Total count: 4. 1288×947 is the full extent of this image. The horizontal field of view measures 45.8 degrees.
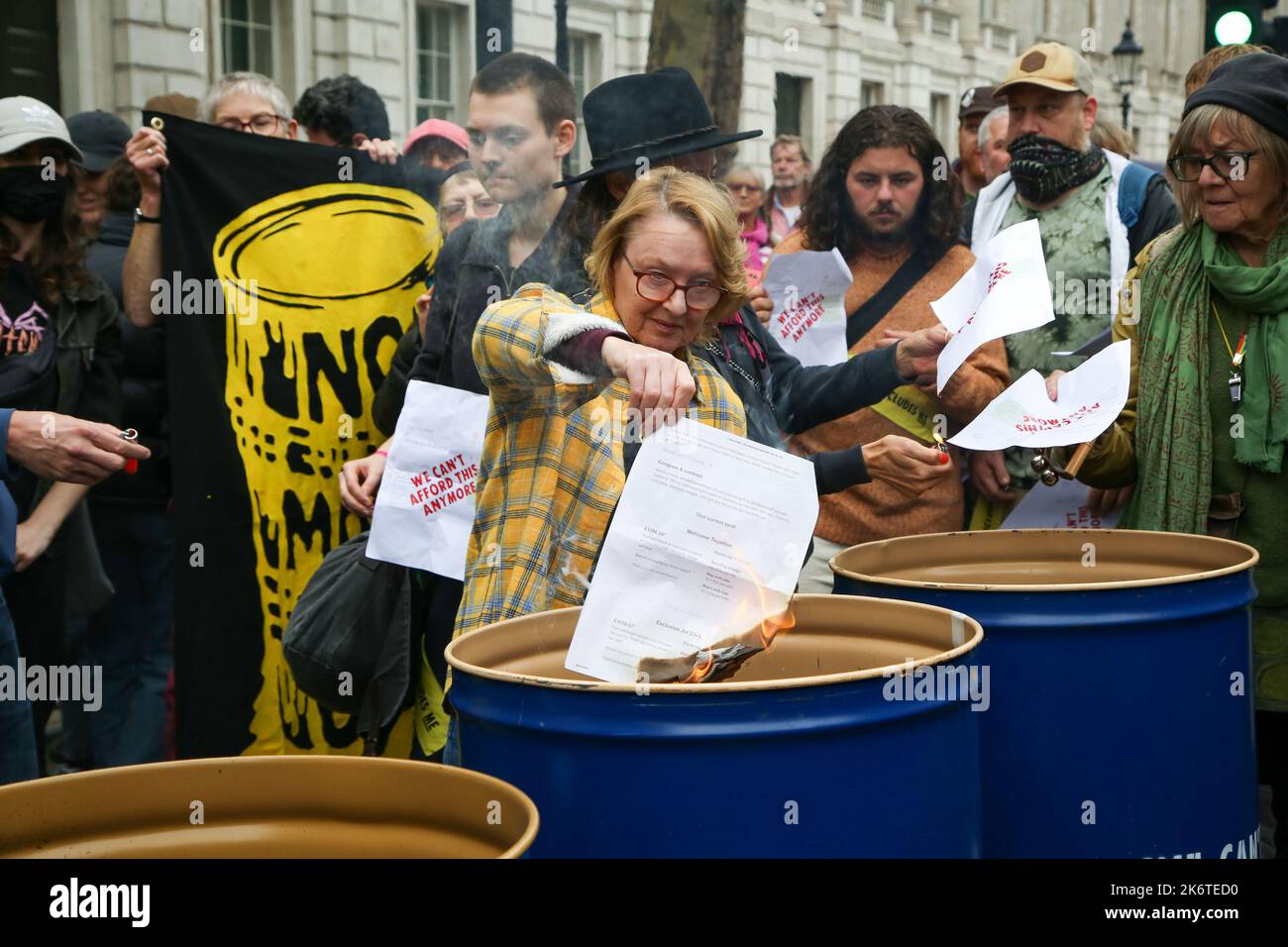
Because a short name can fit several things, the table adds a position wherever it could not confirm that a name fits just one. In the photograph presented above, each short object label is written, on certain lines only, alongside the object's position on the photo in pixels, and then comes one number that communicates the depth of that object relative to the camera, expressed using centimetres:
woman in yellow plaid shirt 224
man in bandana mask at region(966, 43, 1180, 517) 372
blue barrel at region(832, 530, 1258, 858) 216
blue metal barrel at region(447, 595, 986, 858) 167
